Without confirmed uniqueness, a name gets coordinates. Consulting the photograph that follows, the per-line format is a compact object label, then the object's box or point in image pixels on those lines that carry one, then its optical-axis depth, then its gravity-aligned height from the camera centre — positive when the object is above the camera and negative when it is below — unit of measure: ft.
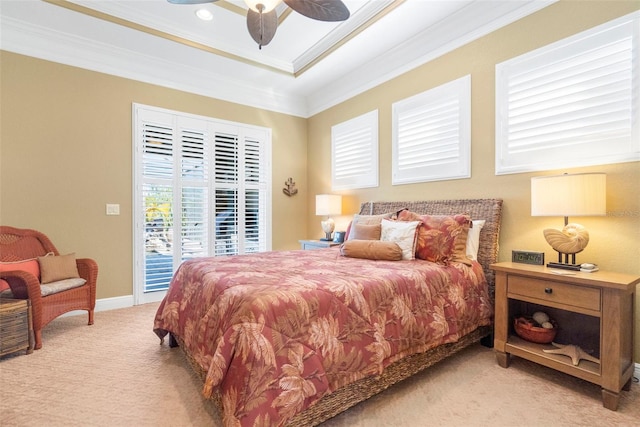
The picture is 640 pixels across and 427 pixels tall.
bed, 4.23 -2.05
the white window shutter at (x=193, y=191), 12.28 +0.89
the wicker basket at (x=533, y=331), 6.93 -2.82
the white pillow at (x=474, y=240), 8.45 -0.81
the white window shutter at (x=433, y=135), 9.63 +2.71
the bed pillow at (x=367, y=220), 9.79 -0.29
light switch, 11.55 +0.06
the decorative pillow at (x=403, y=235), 8.17 -0.67
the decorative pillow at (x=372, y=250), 8.05 -1.08
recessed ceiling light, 9.91 +6.66
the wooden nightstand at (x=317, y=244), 12.88 -1.46
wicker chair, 7.84 -2.03
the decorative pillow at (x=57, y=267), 9.07 -1.79
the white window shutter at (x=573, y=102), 6.62 +2.74
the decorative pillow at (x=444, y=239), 7.89 -0.76
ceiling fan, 6.72 +4.70
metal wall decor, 16.27 +1.27
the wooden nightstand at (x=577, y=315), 5.52 -2.33
